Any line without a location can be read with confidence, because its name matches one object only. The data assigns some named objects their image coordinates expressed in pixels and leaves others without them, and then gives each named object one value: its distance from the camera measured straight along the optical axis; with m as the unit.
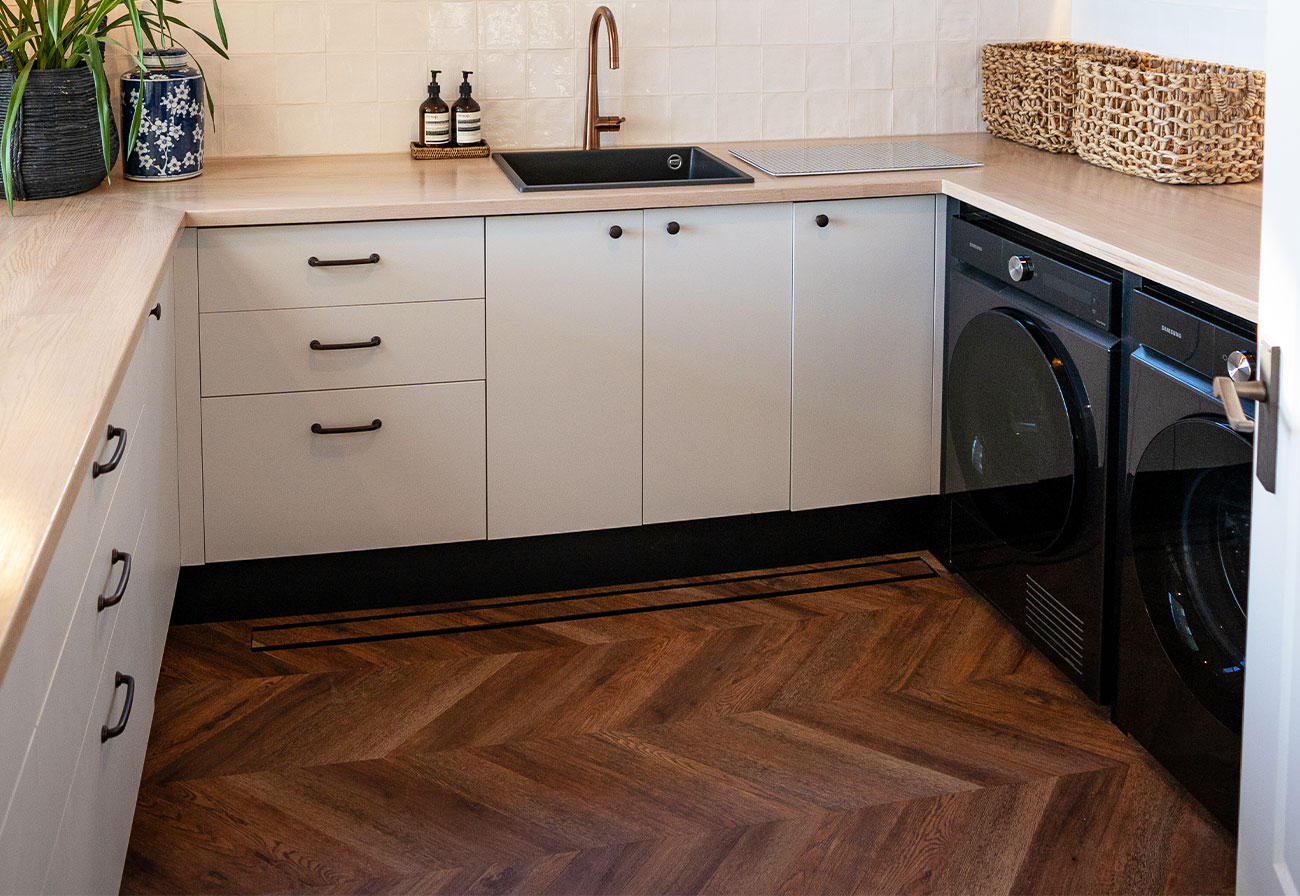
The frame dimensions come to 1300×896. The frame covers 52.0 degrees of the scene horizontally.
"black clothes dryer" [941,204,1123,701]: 2.28
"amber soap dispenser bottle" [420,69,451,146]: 3.04
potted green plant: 2.42
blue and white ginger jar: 2.68
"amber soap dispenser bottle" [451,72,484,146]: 3.05
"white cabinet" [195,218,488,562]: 2.56
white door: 1.47
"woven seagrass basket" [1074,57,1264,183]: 2.54
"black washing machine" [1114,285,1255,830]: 1.89
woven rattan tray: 3.05
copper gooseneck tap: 3.08
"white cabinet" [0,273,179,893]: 1.11
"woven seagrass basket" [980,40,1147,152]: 3.03
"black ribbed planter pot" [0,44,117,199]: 2.46
